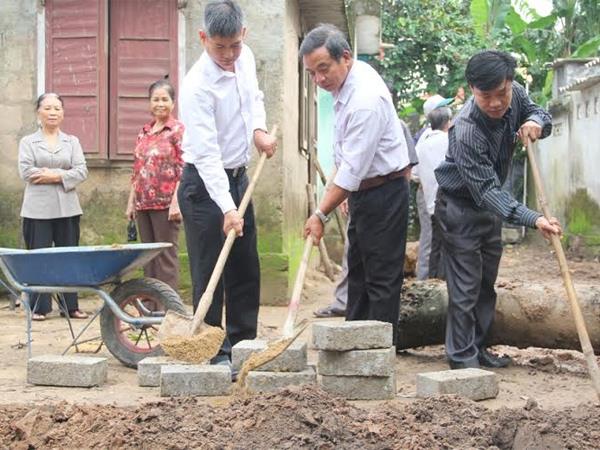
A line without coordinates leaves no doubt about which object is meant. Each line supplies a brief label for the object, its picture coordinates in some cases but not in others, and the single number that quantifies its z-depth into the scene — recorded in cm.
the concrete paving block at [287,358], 454
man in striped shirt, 489
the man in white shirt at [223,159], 488
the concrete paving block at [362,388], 462
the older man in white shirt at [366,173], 478
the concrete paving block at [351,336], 454
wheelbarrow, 550
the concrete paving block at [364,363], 457
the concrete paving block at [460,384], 448
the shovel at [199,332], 484
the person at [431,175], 819
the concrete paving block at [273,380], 444
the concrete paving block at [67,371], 504
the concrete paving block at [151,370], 499
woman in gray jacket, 756
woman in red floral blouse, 705
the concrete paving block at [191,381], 461
